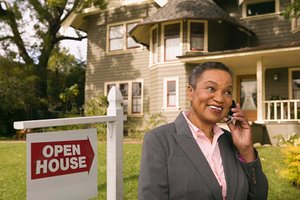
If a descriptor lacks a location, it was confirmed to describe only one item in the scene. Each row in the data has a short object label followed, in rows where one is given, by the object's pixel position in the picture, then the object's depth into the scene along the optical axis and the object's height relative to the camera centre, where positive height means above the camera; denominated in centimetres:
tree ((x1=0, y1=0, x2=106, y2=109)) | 2391 +482
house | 1410 +194
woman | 200 -28
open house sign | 246 -43
